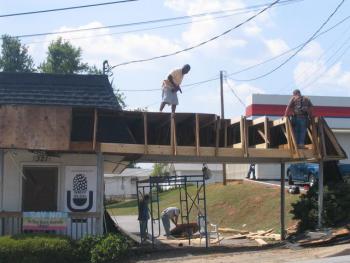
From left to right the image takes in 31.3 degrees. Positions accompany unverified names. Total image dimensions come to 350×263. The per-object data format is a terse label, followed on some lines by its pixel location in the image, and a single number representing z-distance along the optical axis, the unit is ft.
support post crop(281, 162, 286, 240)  65.26
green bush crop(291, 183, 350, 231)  56.70
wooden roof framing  48.91
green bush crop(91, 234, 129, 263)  46.75
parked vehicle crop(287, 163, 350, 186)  90.75
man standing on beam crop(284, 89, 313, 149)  56.34
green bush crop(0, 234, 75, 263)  45.03
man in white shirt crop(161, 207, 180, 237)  68.85
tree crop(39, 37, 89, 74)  219.20
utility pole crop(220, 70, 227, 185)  140.15
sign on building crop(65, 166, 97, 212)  52.21
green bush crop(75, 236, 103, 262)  47.26
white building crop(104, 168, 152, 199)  219.82
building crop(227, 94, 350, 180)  123.24
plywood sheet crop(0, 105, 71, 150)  48.47
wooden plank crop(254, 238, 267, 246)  62.39
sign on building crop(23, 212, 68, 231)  50.16
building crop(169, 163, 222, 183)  206.80
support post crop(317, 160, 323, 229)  56.95
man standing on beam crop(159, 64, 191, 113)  55.98
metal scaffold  58.80
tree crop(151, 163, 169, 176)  219.96
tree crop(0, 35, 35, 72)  215.51
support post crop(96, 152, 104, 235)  51.42
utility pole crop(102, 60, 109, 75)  84.12
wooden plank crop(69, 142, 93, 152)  50.03
